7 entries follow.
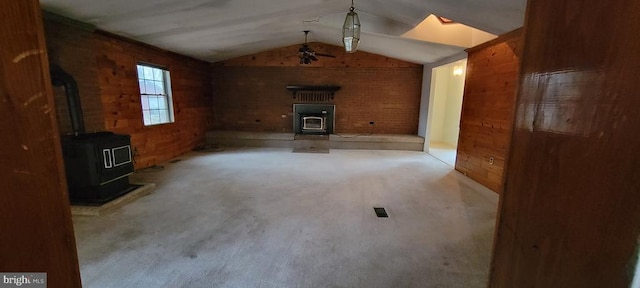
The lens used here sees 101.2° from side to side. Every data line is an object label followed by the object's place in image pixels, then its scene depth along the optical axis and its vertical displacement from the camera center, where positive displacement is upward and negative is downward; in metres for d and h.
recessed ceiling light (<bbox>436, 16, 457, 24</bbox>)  4.05 +1.35
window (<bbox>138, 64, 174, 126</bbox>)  4.63 +0.19
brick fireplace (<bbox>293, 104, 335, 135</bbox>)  6.93 -0.27
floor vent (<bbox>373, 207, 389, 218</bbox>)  2.72 -1.10
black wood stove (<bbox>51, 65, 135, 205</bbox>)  2.70 -0.58
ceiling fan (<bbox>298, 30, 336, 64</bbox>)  5.55 +1.13
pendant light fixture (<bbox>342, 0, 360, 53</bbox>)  2.65 +0.79
